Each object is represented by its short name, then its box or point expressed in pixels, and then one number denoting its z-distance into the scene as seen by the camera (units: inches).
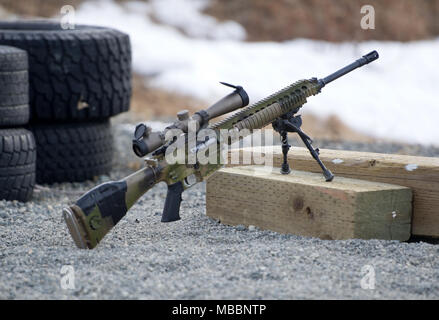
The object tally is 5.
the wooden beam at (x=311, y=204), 167.8
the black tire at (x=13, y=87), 234.8
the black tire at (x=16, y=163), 233.0
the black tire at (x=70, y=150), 270.8
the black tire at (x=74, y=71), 264.5
